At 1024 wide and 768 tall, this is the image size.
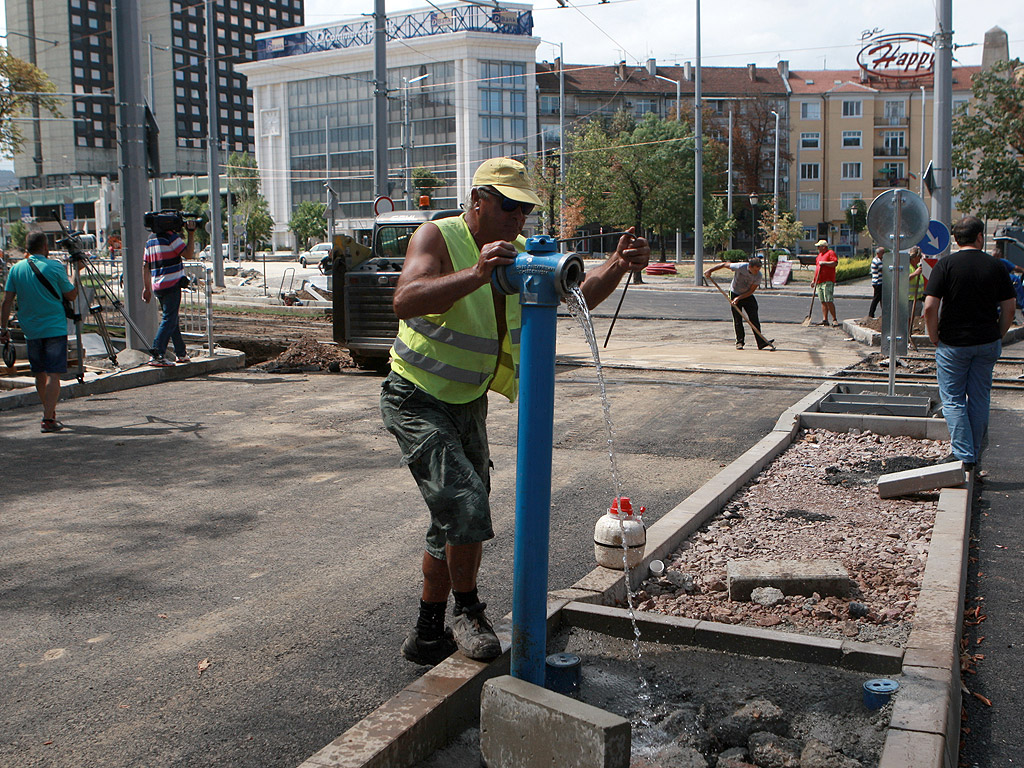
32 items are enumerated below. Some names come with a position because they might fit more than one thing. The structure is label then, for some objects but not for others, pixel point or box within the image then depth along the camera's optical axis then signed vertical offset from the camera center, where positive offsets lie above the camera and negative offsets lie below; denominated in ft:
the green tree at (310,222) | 306.96 +16.12
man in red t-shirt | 66.90 -0.09
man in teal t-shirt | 29.60 -1.25
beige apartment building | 286.05 +36.72
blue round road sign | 42.93 +1.36
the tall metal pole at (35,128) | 410.95 +60.37
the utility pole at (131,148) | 43.39 +5.52
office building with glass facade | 295.48 +53.22
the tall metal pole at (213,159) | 118.21 +13.95
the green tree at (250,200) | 303.07 +23.83
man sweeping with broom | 53.67 -1.08
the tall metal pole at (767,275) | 125.80 -0.27
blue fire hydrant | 10.21 -1.09
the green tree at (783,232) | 164.45 +6.80
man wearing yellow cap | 11.73 -1.30
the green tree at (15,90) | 105.91 +19.98
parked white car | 222.38 +4.29
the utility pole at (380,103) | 65.57 +11.53
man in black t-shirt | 23.98 -1.35
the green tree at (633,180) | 194.80 +18.15
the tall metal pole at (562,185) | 191.88 +17.20
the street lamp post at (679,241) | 204.21 +6.59
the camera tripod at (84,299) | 36.83 -1.00
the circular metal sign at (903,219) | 33.30 +1.77
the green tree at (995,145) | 88.94 +11.23
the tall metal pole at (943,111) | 49.47 +8.13
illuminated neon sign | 250.37 +53.85
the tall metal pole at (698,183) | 121.80 +10.91
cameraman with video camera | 41.29 +0.16
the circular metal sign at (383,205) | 59.54 +4.13
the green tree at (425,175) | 187.18 +24.95
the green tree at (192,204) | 304.32 +23.61
